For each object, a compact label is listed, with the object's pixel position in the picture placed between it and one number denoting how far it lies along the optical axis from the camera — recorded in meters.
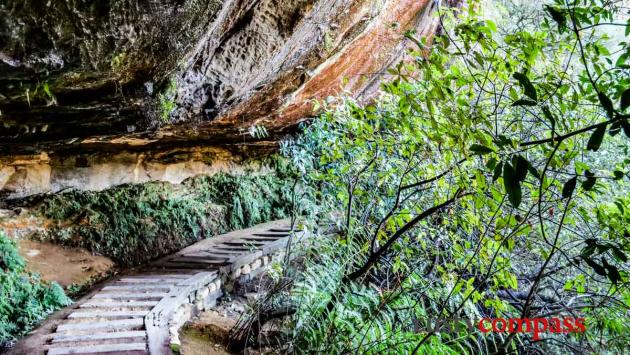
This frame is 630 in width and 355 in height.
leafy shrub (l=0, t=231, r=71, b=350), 3.98
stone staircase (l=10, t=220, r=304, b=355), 3.55
